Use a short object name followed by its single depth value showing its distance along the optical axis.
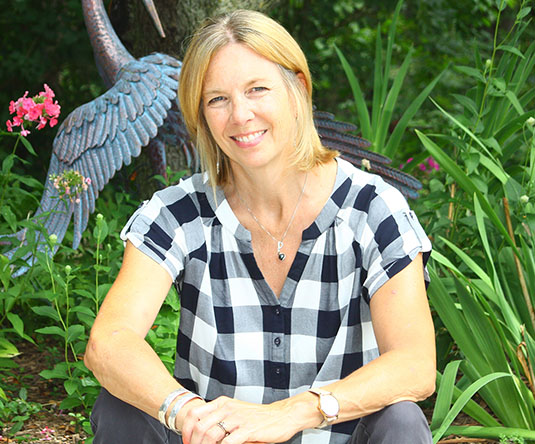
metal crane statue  3.01
